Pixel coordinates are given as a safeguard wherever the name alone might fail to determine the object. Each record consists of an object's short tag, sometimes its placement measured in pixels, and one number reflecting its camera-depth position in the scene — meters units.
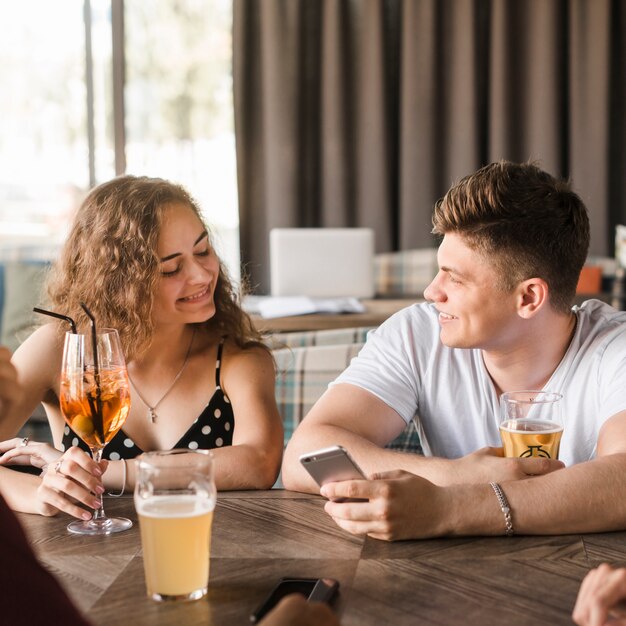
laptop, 3.66
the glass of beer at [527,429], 1.38
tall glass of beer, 1.02
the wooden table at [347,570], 1.00
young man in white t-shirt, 1.69
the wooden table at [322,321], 3.15
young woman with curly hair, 1.88
